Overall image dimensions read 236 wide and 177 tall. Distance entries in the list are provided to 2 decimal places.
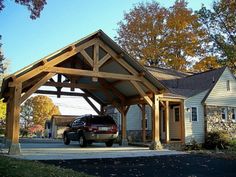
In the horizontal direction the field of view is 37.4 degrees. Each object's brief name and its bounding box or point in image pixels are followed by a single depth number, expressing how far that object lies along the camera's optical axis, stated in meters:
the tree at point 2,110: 46.44
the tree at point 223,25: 31.32
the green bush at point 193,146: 22.37
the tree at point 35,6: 11.52
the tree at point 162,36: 37.53
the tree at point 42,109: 79.12
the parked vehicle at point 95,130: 19.70
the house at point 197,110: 23.78
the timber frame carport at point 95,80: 15.77
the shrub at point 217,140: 22.88
